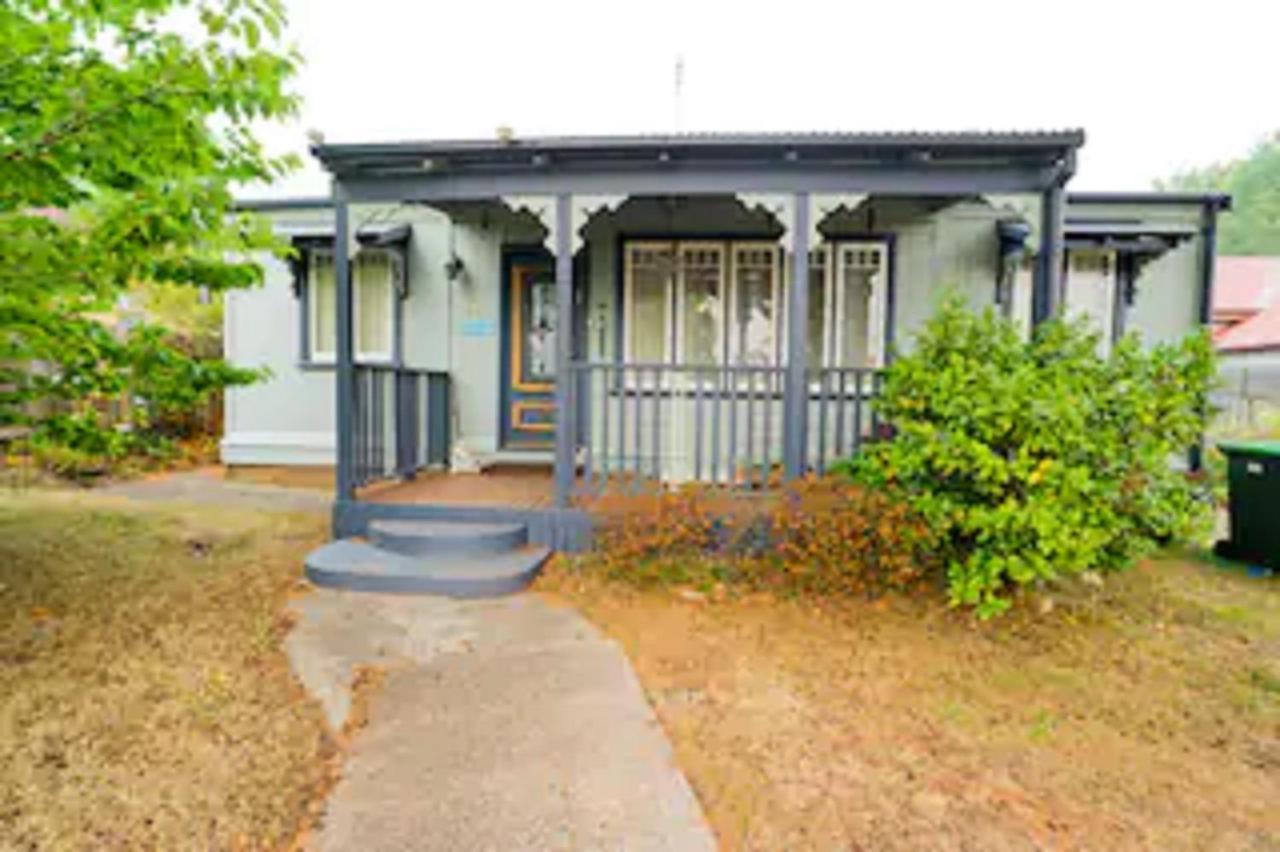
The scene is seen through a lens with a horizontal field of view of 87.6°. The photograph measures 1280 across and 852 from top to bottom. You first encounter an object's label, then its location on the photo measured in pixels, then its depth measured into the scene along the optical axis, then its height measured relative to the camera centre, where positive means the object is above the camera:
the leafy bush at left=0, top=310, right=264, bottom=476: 3.29 +0.04
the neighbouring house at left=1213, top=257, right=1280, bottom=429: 13.84 +1.86
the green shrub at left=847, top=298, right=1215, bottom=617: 3.50 -0.25
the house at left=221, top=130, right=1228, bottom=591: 4.93 +1.09
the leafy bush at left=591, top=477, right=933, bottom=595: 4.15 -0.95
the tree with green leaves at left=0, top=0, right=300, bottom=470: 2.37 +0.94
